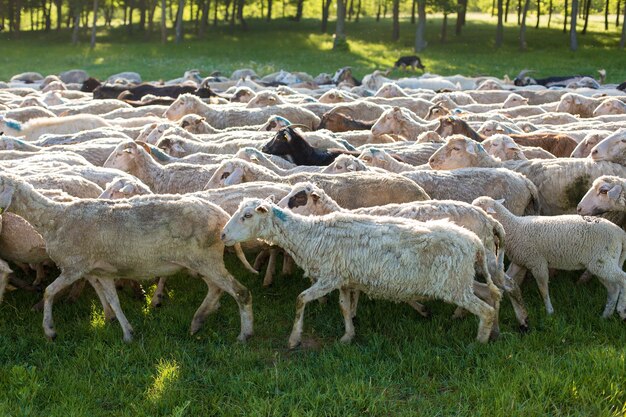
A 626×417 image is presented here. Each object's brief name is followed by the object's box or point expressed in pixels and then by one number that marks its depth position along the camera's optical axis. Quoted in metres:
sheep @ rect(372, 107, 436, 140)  11.95
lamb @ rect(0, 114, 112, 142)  12.19
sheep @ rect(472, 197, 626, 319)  6.61
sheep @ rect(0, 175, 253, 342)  6.25
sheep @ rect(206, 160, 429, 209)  7.63
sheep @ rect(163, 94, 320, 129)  13.69
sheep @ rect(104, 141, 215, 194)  8.77
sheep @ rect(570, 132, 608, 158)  9.66
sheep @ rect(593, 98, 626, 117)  13.70
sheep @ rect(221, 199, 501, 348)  5.78
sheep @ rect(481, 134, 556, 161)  9.66
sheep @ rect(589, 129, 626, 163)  8.80
